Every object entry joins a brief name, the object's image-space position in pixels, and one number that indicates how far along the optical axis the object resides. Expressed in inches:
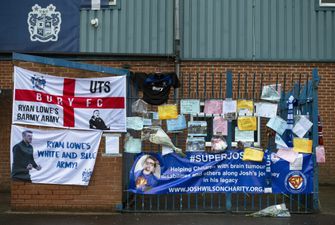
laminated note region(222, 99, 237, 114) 337.4
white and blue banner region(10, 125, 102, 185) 338.0
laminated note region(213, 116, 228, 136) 337.4
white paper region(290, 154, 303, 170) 336.8
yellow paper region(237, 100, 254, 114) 339.0
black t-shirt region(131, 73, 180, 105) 342.0
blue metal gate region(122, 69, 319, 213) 339.6
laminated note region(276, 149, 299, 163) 337.1
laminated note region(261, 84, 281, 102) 340.8
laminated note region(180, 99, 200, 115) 338.3
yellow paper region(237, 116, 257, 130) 337.7
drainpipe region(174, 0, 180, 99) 471.2
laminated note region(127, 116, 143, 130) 339.0
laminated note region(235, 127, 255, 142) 338.6
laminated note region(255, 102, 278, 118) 339.3
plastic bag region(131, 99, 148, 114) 342.0
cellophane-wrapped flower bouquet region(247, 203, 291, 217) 329.4
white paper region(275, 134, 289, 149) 338.6
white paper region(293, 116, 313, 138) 339.0
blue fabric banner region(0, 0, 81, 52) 481.1
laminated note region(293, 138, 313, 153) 338.3
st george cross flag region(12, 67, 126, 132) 339.3
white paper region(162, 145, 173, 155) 337.7
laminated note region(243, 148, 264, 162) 335.3
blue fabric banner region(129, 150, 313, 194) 337.4
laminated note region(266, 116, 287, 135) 338.3
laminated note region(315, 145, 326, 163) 337.1
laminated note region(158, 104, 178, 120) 339.0
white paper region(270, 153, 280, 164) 338.3
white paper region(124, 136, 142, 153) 339.0
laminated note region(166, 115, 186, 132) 339.0
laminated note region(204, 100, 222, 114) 339.0
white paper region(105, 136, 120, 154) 339.0
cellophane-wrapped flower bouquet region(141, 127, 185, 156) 336.5
